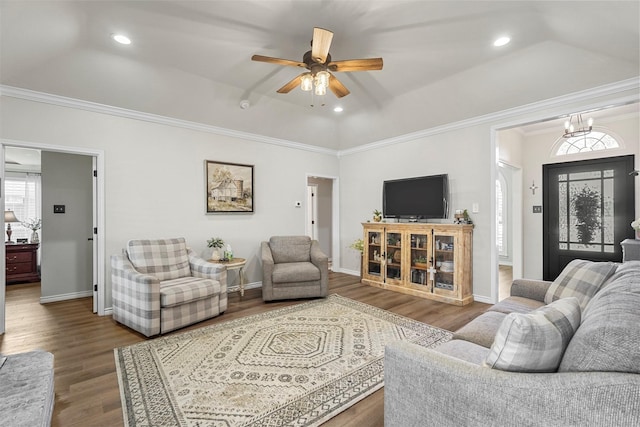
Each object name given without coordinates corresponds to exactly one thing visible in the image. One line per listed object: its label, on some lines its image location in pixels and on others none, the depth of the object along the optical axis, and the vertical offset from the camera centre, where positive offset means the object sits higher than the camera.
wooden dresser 5.10 -0.84
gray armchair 3.99 -0.82
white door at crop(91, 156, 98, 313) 3.60 -0.21
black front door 4.37 +0.06
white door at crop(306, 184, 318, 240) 7.34 +0.08
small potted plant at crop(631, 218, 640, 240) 3.00 -0.12
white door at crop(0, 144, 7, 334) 3.03 -0.57
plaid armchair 2.91 -0.78
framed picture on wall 4.43 +0.43
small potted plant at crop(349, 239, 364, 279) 5.17 -0.56
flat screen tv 4.38 +0.26
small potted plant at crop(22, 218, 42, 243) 5.61 -0.22
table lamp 5.20 -0.04
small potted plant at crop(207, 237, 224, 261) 4.28 -0.44
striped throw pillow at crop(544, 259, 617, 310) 2.07 -0.50
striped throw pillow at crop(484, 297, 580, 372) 1.06 -0.48
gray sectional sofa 0.88 -0.56
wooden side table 4.01 -0.68
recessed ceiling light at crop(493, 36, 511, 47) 2.75 +1.65
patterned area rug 1.83 -1.22
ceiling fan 2.31 +1.26
